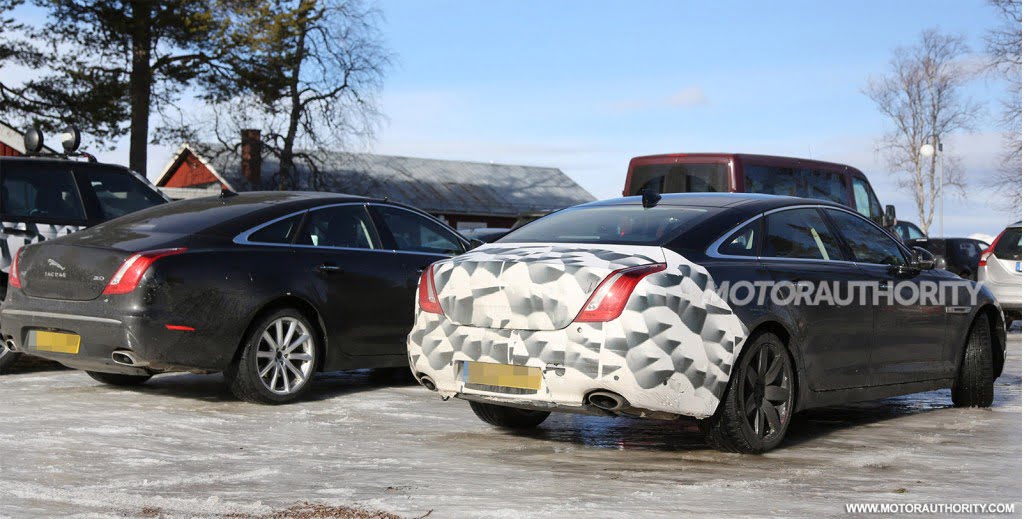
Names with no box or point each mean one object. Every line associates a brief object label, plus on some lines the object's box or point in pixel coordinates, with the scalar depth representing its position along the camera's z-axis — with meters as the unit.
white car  16.70
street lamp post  40.69
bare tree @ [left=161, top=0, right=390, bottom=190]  30.14
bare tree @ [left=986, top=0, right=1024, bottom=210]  36.97
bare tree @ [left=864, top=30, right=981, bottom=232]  59.53
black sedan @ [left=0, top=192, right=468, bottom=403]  8.01
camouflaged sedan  6.18
